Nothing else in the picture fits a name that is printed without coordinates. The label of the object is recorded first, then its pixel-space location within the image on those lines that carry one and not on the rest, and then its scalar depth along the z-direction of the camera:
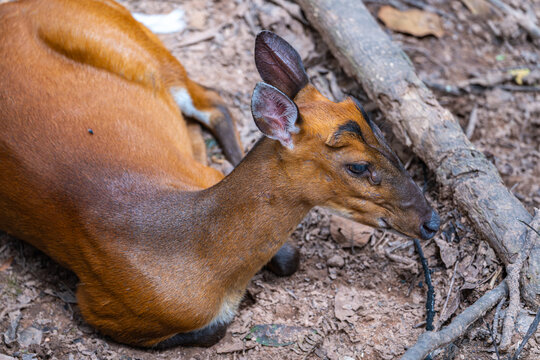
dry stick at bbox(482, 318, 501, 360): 3.52
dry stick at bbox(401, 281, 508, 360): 3.29
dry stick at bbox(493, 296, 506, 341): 3.66
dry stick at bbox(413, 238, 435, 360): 3.87
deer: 3.46
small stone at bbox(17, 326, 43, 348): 4.00
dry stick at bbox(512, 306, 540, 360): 3.43
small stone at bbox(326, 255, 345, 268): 4.57
